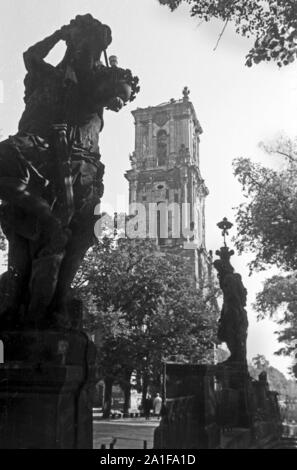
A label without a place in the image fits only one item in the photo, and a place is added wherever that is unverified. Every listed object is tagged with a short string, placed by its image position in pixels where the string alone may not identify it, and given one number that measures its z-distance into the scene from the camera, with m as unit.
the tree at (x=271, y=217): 17.72
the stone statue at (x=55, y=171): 4.09
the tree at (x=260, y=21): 7.23
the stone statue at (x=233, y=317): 11.28
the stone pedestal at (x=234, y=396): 8.04
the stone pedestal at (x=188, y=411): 5.86
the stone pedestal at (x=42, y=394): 3.54
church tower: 60.91
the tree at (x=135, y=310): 23.88
